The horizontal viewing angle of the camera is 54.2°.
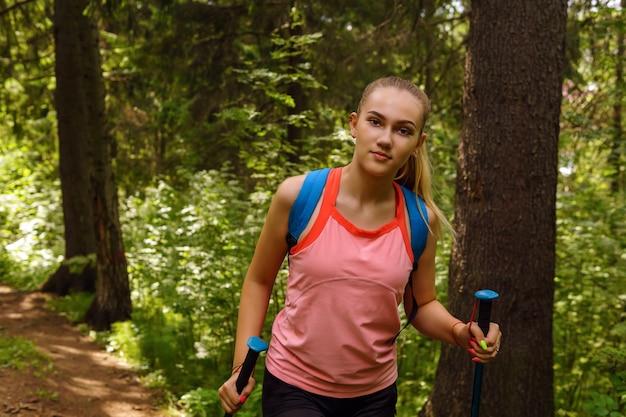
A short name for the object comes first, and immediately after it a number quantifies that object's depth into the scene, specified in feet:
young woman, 7.34
